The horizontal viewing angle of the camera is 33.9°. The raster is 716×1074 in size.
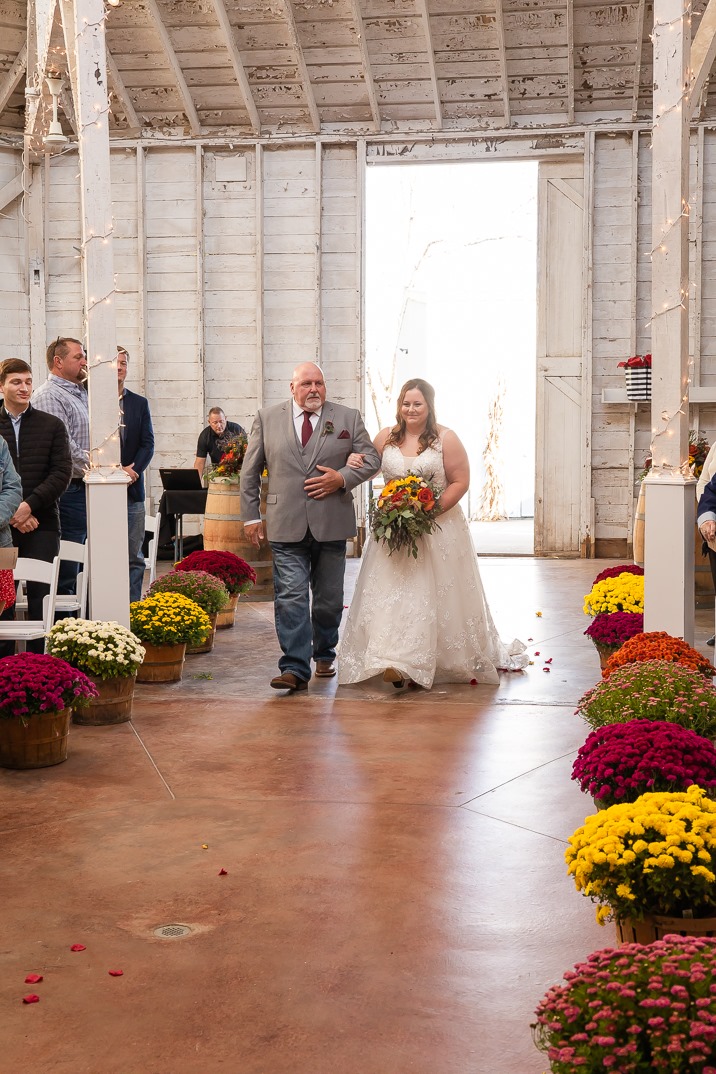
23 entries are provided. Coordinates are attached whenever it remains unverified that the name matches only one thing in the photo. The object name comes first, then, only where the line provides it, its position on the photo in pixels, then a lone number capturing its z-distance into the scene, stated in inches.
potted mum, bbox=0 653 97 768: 187.8
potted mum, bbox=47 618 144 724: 216.8
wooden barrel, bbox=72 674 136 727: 222.8
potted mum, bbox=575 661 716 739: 148.6
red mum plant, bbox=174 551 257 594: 327.3
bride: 253.0
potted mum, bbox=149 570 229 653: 297.3
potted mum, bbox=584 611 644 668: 240.2
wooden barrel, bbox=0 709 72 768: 191.9
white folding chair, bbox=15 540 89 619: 245.6
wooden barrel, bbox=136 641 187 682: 262.2
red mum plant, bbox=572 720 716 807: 120.2
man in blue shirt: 274.2
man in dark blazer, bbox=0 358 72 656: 244.5
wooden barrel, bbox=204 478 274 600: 380.8
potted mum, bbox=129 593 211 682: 258.2
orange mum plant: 182.2
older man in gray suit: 253.6
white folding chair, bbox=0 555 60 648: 218.1
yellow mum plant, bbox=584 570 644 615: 257.0
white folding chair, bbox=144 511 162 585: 321.1
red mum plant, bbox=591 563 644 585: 285.0
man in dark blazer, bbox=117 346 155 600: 294.5
